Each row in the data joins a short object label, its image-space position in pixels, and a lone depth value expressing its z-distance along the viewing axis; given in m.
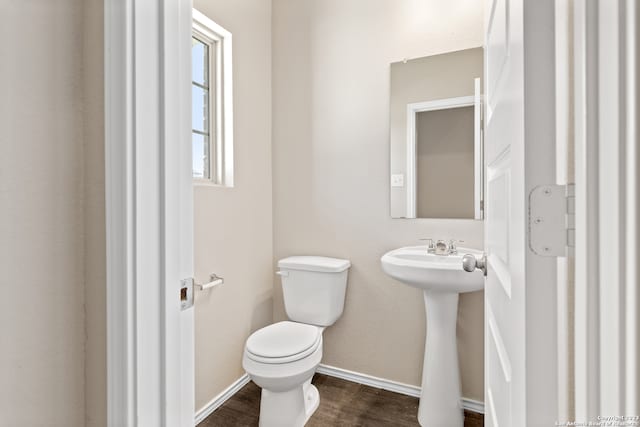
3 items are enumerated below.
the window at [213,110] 1.93
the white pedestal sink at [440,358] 1.65
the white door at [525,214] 0.47
